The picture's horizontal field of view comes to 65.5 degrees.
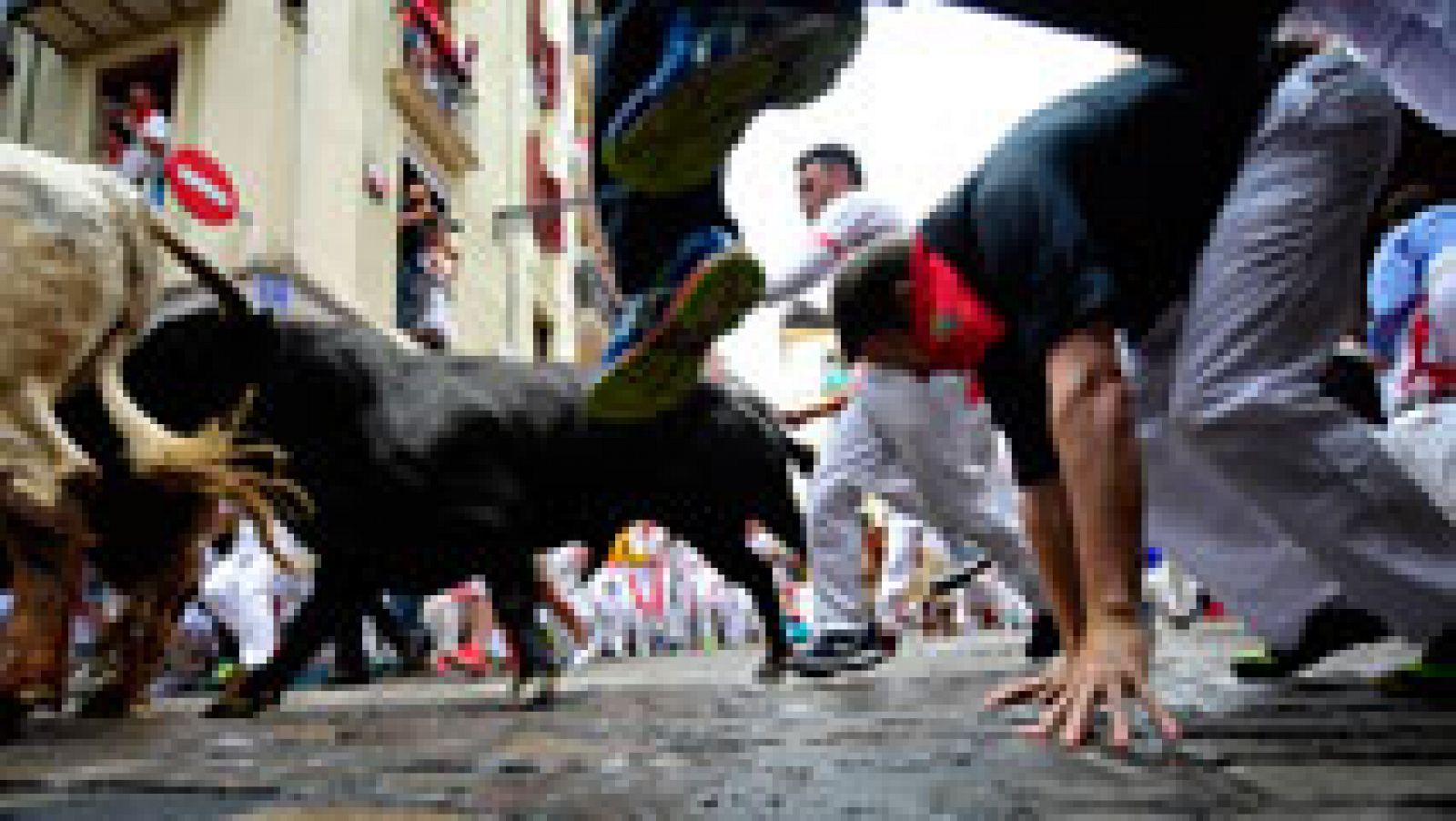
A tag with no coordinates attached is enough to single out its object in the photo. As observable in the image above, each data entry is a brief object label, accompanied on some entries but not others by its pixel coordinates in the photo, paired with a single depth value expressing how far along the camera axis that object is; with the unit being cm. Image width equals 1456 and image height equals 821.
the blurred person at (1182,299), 213
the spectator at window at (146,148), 1162
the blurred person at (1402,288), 288
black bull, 397
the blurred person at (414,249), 1484
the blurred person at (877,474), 448
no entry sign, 1048
